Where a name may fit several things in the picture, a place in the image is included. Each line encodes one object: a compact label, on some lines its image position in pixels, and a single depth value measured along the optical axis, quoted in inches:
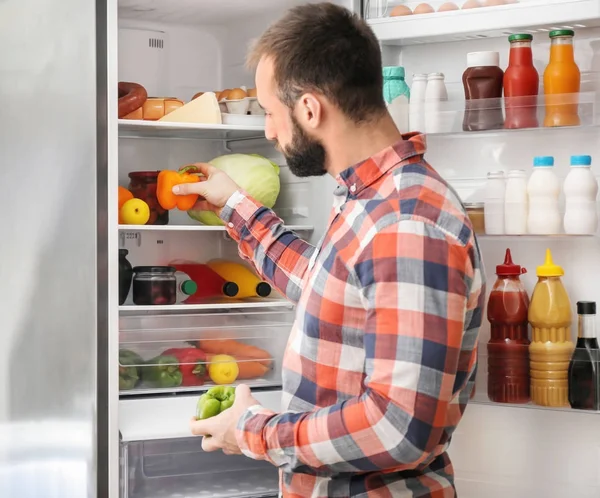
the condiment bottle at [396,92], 79.0
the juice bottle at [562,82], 73.4
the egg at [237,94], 87.2
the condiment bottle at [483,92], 76.1
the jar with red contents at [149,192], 84.9
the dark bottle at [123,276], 84.1
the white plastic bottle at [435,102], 77.7
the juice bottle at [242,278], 91.4
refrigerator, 76.9
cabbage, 86.4
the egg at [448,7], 78.5
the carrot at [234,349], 88.0
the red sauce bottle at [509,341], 76.4
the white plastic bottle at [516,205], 75.5
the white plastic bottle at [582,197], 72.6
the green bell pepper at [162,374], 85.7
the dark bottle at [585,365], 73.3
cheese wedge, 84.1
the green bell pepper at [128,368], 84.7
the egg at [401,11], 80.1
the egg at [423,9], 79.2
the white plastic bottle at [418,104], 78.5
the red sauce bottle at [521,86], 74.9
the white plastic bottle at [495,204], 76.5
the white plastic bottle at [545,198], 74.3
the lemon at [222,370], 86.7
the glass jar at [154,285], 83.7
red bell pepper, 86.4
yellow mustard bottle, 74.8
